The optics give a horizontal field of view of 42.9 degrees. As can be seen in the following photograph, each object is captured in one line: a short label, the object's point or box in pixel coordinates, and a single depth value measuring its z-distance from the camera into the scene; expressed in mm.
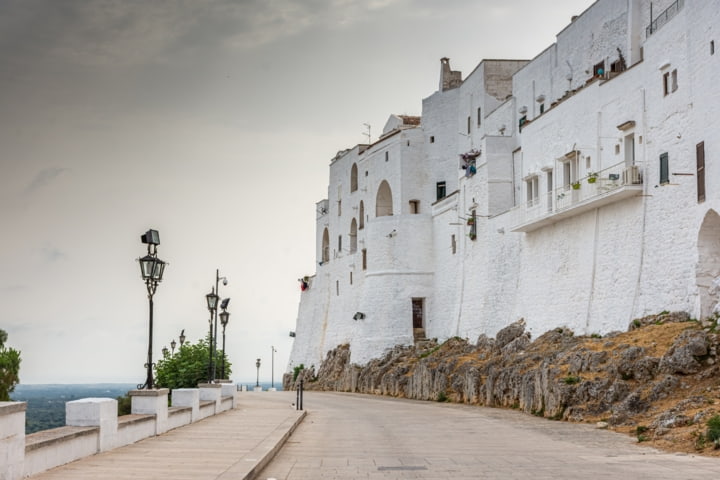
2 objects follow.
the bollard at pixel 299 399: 28091
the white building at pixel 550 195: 24422
